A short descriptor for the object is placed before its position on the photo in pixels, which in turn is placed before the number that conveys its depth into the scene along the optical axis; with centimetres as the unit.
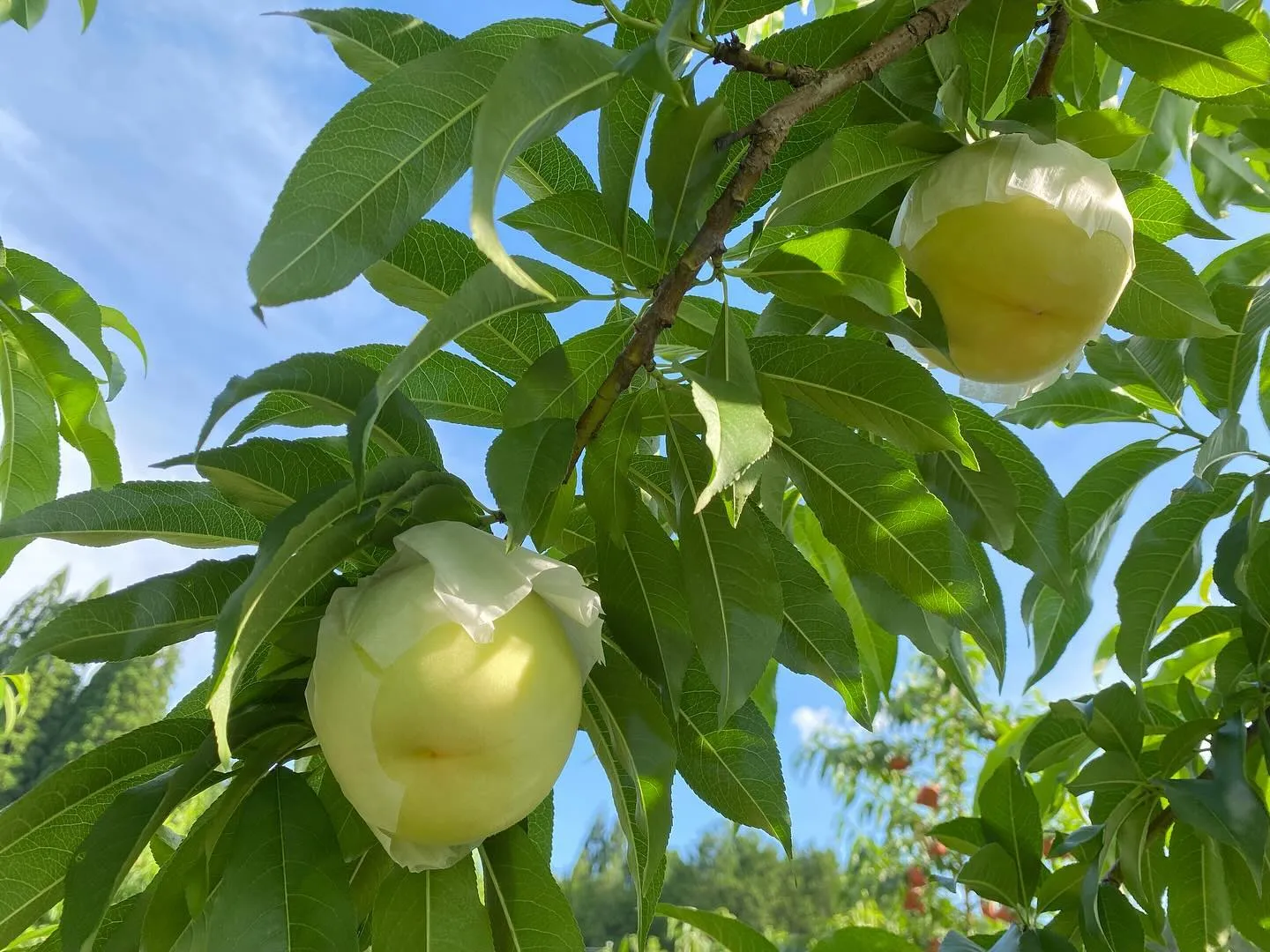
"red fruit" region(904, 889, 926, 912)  458
